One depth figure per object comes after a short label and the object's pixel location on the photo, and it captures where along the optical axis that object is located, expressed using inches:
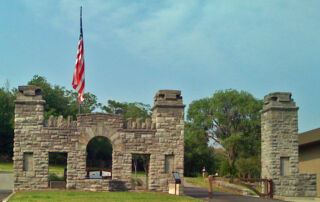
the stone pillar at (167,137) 856.3
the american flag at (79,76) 924.0
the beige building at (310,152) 1035.3
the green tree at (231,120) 1872.5
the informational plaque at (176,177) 796.9
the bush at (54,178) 988.7
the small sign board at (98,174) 880.9
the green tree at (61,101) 2191.2
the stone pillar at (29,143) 831.1
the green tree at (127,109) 2335.1
